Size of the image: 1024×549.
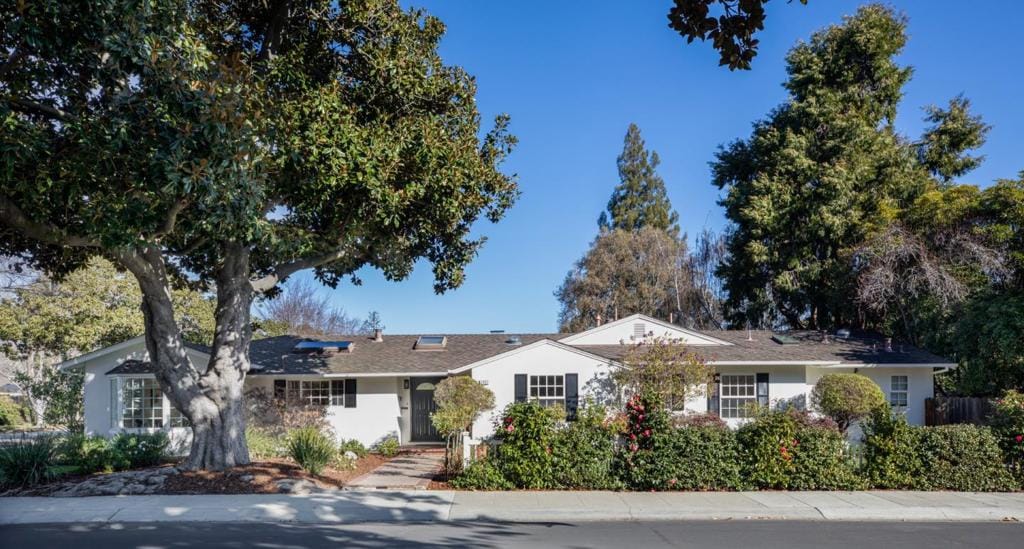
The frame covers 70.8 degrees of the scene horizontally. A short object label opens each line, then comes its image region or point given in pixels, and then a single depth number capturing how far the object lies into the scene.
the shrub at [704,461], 14.20
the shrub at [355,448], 20.11
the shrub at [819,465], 14.29
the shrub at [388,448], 21.09
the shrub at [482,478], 14.21
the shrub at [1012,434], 14.38
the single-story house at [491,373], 21.25
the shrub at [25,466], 14.48
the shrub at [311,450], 15.61
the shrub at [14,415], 34.25
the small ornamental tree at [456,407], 15.54
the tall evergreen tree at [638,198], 46.12
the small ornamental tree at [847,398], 20.06
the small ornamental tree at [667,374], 20.72
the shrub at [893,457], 14.34
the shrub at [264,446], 18.72
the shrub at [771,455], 14.25
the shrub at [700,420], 17.22
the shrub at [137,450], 16.59
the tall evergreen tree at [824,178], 28.77
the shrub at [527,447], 14.18
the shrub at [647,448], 14.13
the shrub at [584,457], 14.21
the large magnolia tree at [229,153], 10.91
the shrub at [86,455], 15.93
